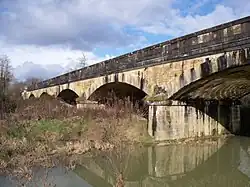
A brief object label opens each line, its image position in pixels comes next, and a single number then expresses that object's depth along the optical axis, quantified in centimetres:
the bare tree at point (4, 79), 1728
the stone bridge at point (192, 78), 1006
